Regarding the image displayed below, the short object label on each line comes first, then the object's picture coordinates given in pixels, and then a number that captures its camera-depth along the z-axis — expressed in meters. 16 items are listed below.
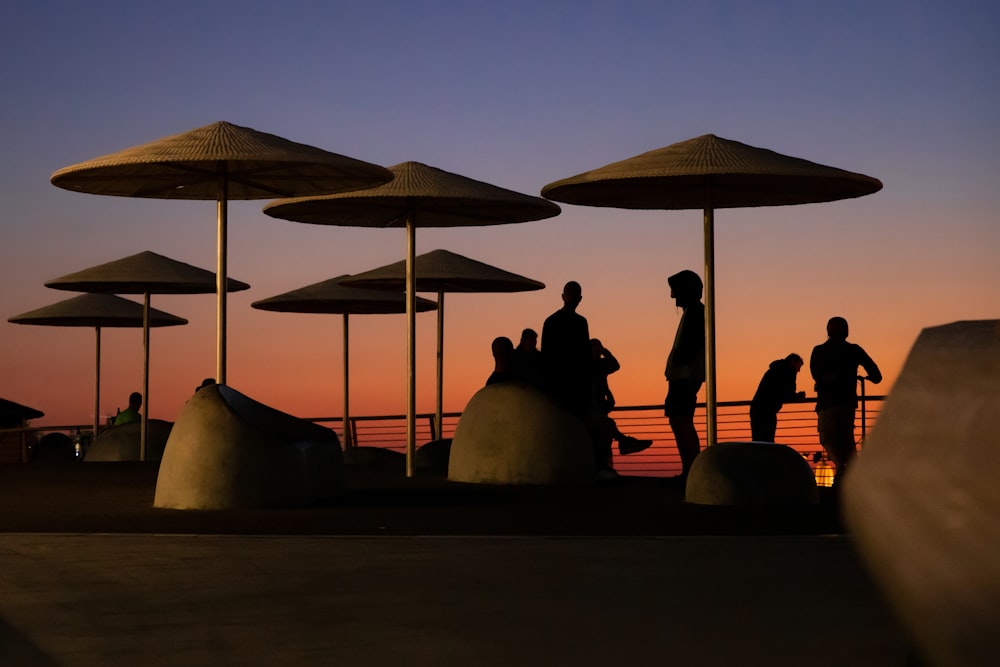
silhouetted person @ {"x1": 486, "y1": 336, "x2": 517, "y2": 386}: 16.06
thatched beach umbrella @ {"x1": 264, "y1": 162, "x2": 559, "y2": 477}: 15.93
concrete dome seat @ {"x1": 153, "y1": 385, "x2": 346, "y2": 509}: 11.68
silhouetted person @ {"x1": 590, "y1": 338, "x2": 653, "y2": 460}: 16.36
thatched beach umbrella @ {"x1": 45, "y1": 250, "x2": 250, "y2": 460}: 22.16
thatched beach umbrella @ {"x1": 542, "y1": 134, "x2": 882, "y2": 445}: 13.51
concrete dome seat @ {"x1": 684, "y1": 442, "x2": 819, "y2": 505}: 11.92
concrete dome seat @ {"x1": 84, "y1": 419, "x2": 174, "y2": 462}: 21.78
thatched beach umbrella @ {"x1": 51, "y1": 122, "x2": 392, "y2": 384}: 13.64
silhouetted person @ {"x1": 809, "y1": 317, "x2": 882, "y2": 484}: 15.30
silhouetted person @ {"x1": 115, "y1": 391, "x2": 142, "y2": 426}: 25.97
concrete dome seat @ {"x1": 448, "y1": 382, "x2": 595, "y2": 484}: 13.83
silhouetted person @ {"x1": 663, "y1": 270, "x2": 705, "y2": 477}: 14.11
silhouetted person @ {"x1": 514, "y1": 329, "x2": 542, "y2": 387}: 15.87
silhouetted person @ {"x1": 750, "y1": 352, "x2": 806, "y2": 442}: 18.69
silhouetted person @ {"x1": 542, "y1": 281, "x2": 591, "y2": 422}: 14.42
